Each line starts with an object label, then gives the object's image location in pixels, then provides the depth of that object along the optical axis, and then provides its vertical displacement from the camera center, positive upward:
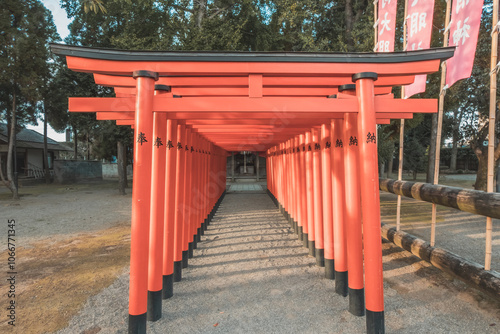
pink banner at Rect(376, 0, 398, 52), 5.50 +2.93
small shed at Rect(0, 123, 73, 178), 19.77 +0.95
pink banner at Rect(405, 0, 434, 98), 4.70 +2.47
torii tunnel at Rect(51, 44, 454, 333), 2.52 +0.54
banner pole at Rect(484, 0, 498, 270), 3.09 +0.53
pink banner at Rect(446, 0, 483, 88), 3.60 +1.82
